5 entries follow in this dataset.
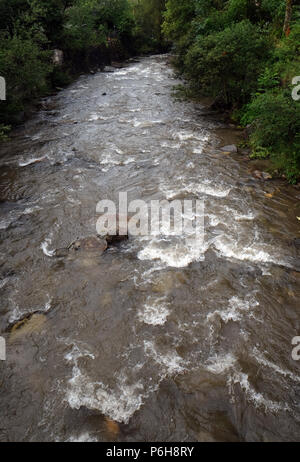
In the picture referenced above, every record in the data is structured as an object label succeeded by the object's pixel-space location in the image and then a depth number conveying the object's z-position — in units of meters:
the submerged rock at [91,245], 8.20
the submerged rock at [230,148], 13.15
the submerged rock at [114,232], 8.51
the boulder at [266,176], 11.10
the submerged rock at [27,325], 6.15
